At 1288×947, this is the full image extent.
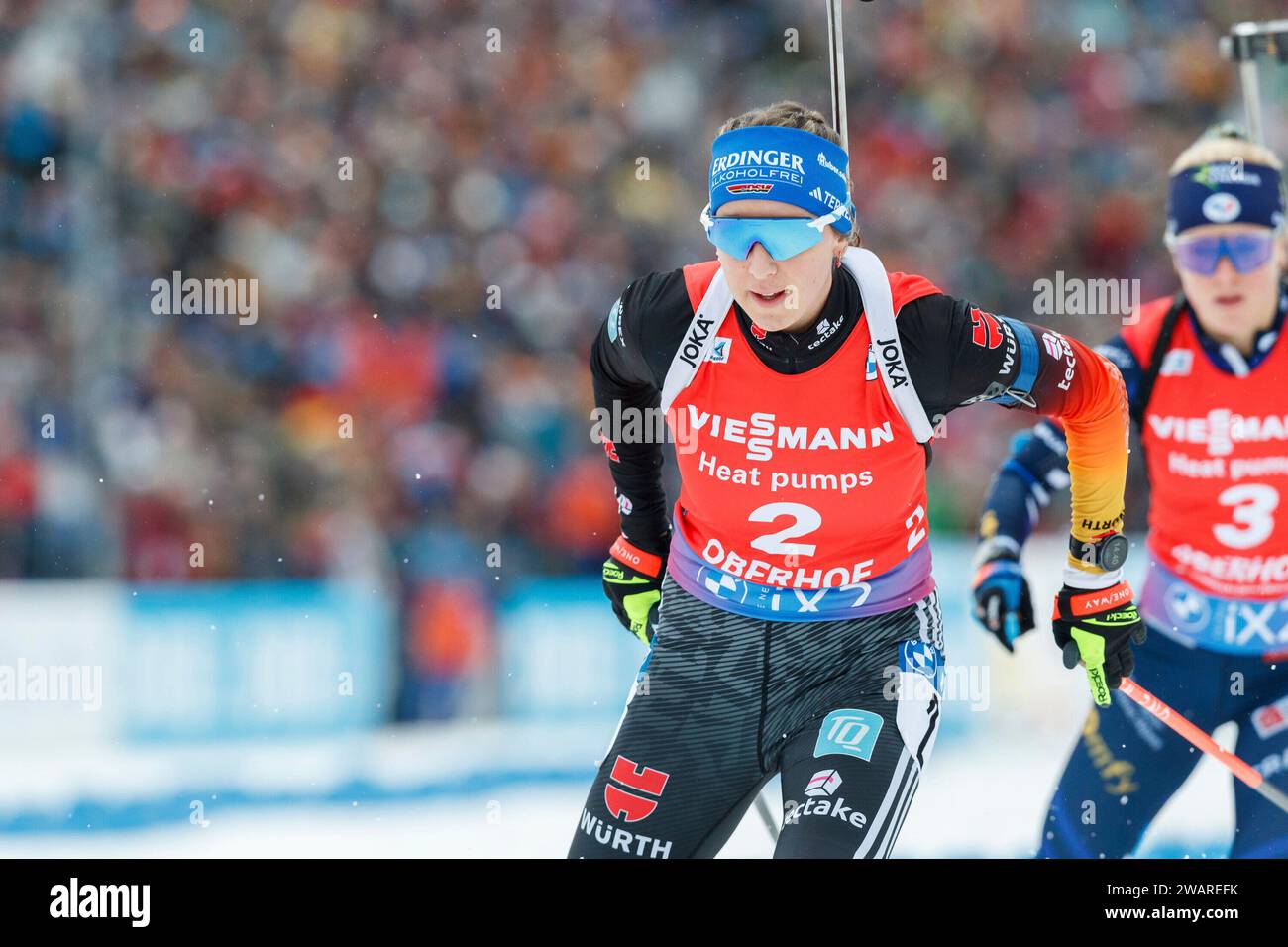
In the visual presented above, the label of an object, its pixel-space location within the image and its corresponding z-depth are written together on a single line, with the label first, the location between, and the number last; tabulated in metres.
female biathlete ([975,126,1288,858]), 8.73
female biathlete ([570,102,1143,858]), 6.68
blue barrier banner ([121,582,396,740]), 13.56
